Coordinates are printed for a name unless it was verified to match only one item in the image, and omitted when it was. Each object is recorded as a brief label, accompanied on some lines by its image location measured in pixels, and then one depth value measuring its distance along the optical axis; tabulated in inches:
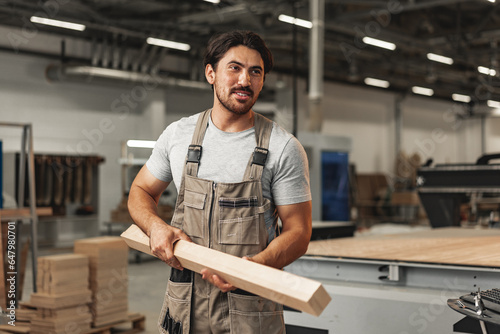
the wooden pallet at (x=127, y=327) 187.8
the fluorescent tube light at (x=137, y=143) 447.5
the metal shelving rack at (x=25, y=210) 189.3
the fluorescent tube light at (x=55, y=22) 359.6
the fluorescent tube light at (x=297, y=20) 345.1
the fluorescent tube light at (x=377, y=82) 595.5
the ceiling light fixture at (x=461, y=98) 736.6
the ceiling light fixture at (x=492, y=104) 675.3
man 63.6
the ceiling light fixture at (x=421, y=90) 640.5
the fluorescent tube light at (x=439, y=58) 462.7
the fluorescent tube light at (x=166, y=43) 415.2
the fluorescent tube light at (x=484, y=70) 497.4
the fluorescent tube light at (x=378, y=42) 402.5
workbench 97.5
